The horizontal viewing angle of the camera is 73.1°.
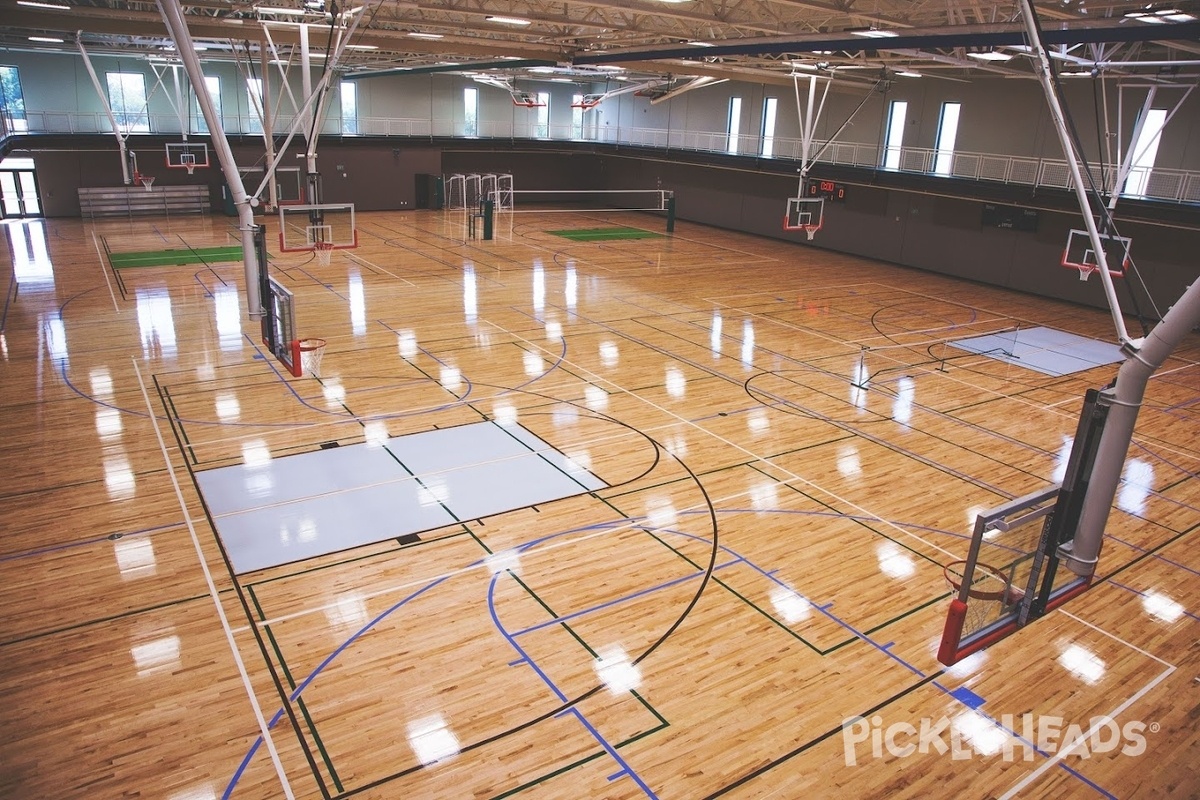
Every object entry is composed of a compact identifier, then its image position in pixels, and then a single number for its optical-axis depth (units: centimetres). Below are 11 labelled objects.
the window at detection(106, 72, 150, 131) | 3616
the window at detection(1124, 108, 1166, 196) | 2416
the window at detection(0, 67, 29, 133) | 3434
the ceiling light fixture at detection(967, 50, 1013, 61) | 1897
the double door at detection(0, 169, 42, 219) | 3388
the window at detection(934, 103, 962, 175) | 2989
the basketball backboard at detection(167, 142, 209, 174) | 3253
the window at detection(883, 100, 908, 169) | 3155
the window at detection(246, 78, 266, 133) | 3822
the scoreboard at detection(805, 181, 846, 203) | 3212
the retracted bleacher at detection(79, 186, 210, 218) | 3388
